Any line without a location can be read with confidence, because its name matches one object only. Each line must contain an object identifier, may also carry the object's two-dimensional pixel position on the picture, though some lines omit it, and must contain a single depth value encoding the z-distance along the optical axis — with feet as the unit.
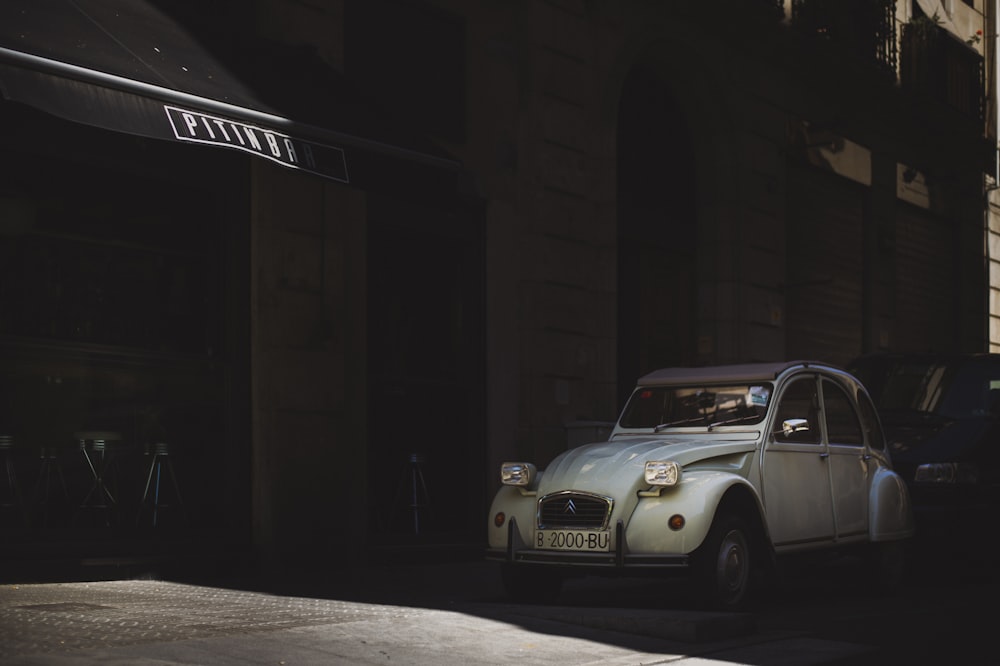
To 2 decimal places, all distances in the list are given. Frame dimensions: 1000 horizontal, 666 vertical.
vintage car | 28.58
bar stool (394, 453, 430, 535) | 44.55
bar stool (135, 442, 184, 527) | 36.06
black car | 37.93
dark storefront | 30.07
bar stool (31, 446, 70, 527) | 33.12
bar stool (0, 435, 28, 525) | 32.50
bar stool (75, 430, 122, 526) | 34.42
